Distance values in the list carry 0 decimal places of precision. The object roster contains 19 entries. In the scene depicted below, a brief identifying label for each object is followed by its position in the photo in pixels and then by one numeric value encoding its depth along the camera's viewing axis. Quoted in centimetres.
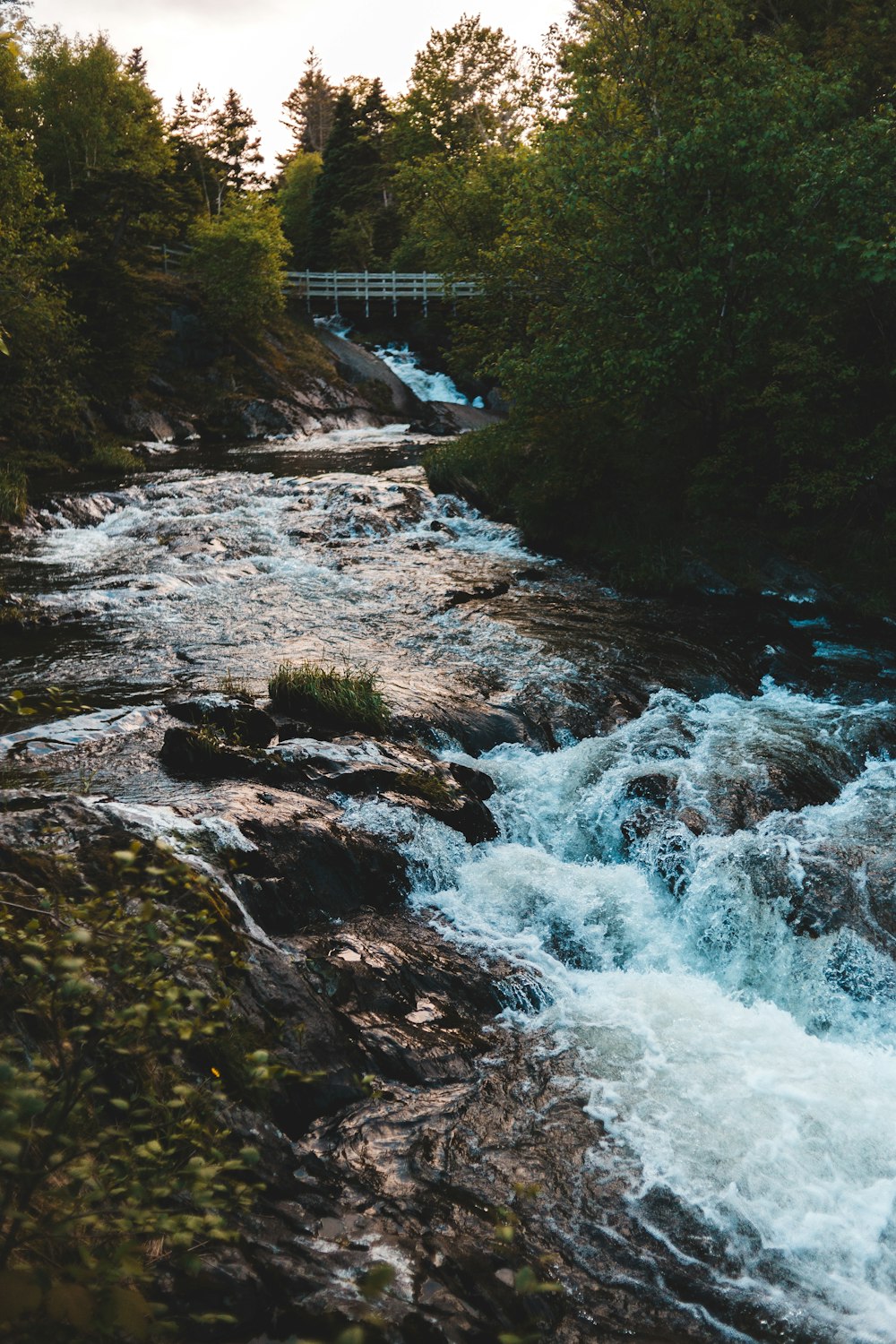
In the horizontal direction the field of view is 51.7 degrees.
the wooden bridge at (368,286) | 5534
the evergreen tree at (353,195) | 5769
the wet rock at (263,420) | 3747
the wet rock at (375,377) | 4581
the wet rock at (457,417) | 4162
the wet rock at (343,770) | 842
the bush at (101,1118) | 238
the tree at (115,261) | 3105
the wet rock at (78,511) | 1973
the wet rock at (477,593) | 1549
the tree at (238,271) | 4288
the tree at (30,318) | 2378
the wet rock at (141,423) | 3216
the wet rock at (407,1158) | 409
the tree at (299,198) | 6788
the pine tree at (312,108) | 8938
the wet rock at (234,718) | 909
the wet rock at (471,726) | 1030
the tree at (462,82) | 4831
